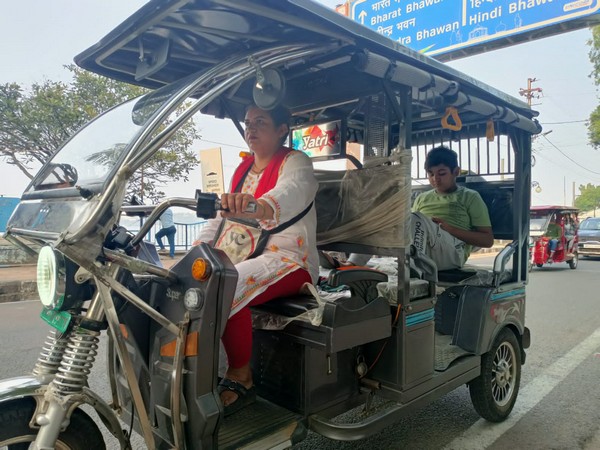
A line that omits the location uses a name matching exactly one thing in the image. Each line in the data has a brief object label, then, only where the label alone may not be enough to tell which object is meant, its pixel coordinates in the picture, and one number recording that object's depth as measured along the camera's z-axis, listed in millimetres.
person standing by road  4555
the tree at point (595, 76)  18788
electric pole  29266
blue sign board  6359
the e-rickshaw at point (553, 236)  13523
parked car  17219
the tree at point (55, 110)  11016
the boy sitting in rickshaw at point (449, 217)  3457
